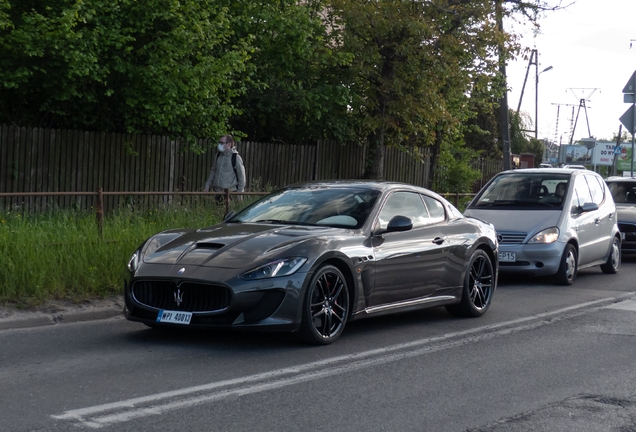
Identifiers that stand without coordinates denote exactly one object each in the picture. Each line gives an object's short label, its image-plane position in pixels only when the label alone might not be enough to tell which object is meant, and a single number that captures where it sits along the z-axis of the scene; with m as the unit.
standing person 16.25
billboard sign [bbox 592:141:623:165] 57.47
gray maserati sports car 7.42
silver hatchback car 13.30
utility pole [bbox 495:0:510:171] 23.07
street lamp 70.00
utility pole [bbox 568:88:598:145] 112.15
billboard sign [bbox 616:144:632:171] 74.51
